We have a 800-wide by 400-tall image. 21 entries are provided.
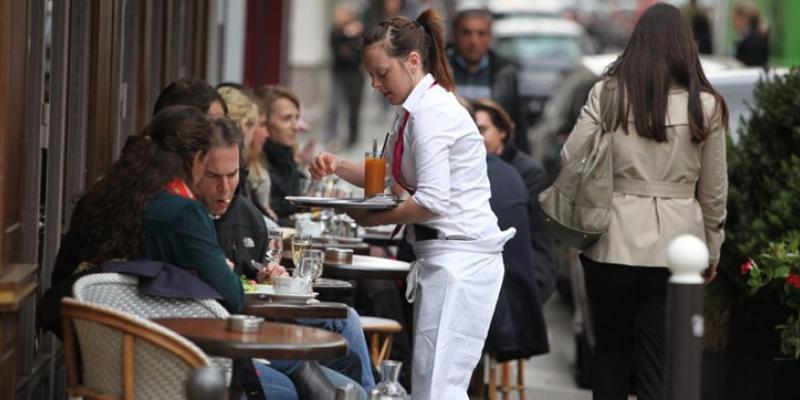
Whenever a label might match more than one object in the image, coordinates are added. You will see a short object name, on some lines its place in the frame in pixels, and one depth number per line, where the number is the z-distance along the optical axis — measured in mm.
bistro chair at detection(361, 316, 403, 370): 17375
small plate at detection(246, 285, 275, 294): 12828
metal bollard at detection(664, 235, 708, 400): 11070
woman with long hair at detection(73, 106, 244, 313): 11195
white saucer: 12359
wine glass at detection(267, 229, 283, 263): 13844
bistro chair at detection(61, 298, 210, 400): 10109
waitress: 13148
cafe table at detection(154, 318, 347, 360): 10086
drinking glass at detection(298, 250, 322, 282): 13273
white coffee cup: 12555
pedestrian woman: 14156
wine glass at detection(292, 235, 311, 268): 13859
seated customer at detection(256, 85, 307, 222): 21016
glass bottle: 13594
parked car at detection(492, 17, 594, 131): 54219
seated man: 14273
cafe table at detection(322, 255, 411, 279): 15031
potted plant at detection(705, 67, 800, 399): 17266
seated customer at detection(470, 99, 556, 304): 19172
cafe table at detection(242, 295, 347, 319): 11891
